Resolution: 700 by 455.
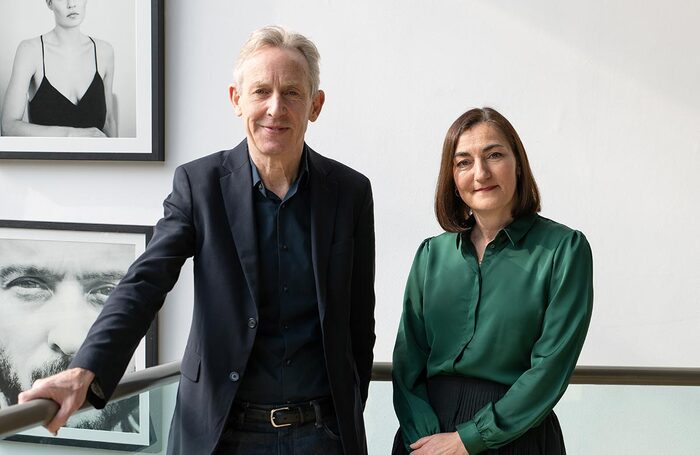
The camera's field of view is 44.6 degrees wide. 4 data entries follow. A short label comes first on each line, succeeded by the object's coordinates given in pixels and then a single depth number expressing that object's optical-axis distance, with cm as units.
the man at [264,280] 178
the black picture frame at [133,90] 377
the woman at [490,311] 188
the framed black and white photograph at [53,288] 390
